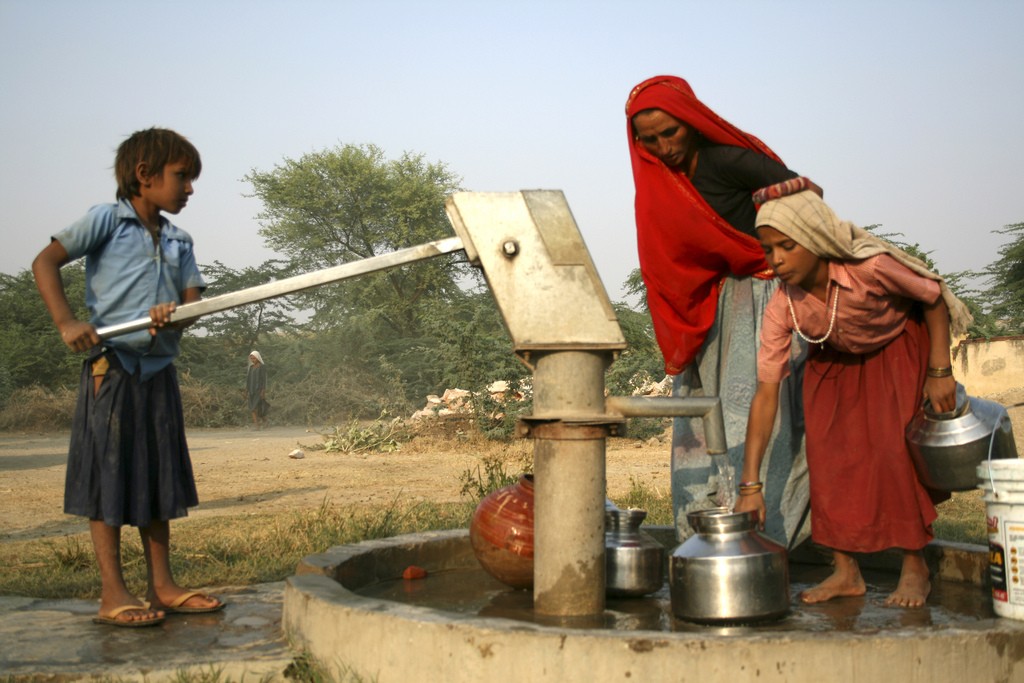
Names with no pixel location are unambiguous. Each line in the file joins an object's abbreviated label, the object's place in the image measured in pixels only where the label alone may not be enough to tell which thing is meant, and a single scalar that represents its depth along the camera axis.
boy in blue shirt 3.29
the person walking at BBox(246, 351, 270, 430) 20.52
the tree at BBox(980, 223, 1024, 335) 21.33
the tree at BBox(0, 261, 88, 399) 23.00
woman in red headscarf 3.59
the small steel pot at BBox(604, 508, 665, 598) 3.22
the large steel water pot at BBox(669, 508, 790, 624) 2.73
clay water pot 3.31
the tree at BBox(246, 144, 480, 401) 27.11
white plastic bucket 2.68
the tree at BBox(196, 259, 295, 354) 26.81
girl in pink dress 3.04
